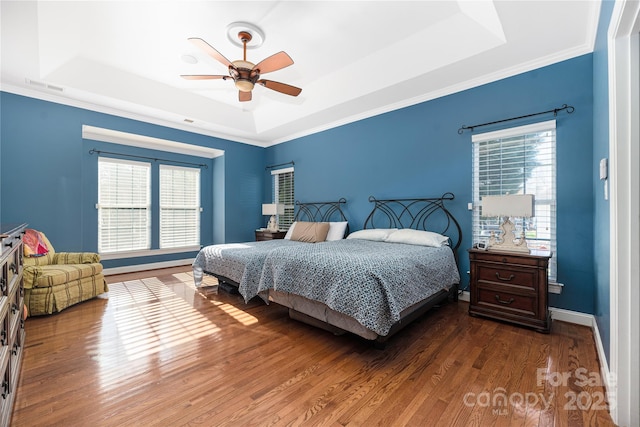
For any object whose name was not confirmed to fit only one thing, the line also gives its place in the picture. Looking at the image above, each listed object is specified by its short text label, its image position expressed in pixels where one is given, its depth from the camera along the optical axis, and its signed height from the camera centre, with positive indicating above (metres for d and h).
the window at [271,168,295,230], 6.00 +0.44
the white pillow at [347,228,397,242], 3.77 -0.30
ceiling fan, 2.55 +1.41
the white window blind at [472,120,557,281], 2.94 +0.44
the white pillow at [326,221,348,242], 4.54 -0.28
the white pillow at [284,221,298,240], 4.75 -0.35
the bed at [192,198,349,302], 3.11 -0.56
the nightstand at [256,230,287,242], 5.40 -0.42
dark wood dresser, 1.39 -0.66
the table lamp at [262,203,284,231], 5.62 +0.04
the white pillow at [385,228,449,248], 3.29 -0.31
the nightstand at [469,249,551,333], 2.55 -0.72
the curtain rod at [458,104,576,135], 2.83 +1.05
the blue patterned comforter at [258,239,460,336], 2.05 -0.54
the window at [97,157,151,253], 4.91 +0.14
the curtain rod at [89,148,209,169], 4.76 +1.05
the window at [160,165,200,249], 5.62 +0.14
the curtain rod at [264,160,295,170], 5.88 +1.05
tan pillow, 4.40 -0.30
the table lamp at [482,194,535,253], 2.63 +0.00
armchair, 2.93 -0.72
